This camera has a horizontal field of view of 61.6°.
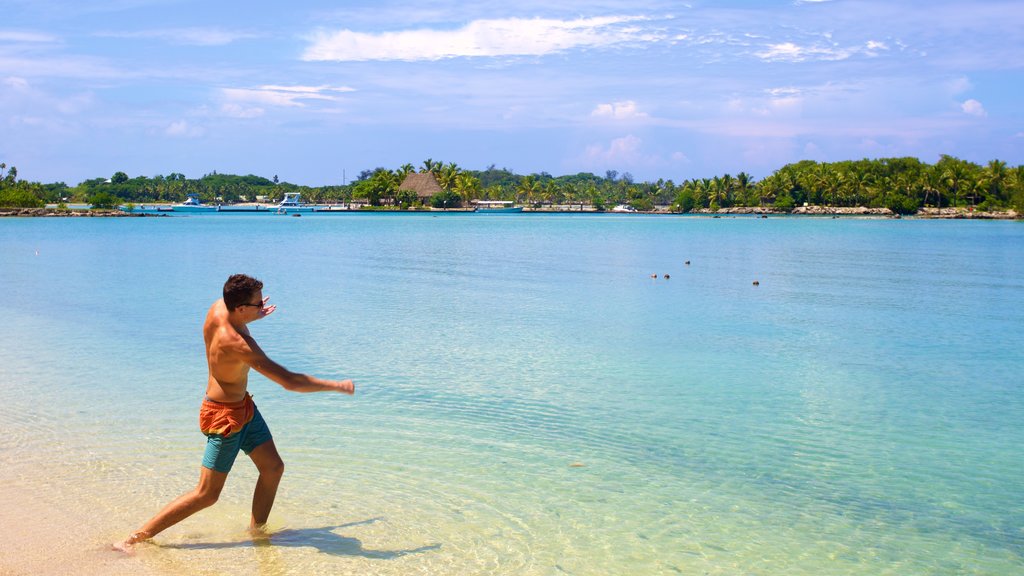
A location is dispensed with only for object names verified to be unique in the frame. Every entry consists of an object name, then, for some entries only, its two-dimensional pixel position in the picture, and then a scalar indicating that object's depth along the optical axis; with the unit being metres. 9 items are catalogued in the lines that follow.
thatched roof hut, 157.50
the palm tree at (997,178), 138.00
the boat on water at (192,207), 169.93
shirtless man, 5.27
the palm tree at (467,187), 161.25
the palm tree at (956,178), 142.75
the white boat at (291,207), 182.05
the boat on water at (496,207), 179.75
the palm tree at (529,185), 199.62
